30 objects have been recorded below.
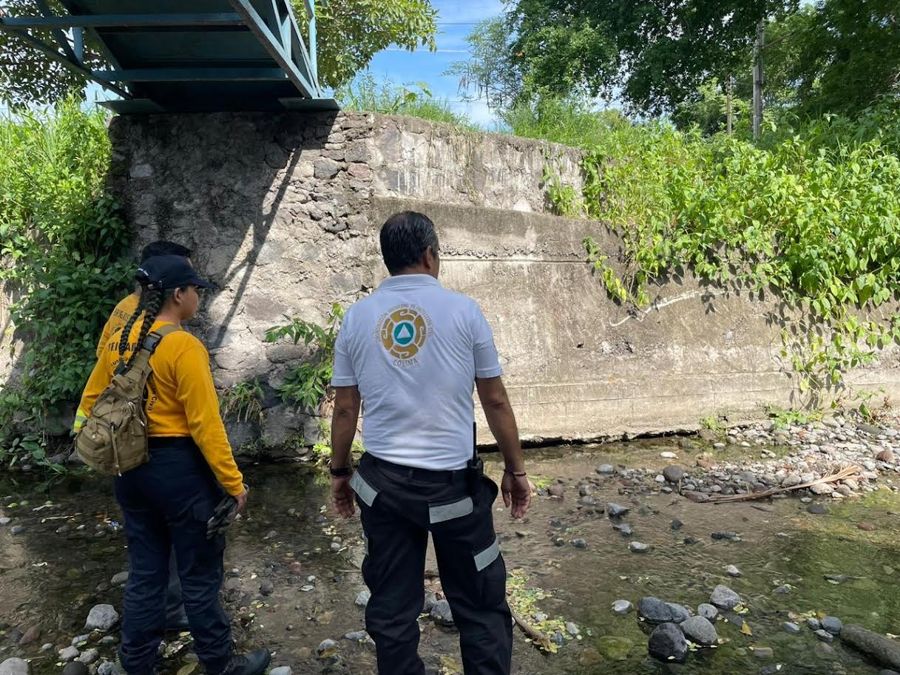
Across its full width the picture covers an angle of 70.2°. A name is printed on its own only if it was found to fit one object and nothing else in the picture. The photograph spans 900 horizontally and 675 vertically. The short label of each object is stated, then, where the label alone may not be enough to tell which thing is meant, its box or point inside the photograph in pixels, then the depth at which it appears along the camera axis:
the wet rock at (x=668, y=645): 2.70
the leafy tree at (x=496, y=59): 19.94
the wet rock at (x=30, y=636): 2.88
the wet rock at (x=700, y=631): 2.81
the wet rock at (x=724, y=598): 3.14
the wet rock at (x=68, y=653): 2.75
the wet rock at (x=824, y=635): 2.85
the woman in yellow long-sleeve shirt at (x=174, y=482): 2.29
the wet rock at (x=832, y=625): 2.90
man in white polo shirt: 2.08
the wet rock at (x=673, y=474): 5.08
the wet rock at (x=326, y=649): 2.76
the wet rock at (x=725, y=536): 4.02
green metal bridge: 3.68
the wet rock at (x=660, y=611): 3.00
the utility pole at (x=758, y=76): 14.98
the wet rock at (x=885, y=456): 5.49
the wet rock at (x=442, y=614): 2.95
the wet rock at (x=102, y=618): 2.99
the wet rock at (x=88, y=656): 2.73
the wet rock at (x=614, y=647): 2.75
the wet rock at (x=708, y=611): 3.03
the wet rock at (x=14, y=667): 2.57
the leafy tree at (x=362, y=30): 9.84
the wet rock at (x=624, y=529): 4.10
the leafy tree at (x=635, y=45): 15.12
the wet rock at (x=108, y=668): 2.62
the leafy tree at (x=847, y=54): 10.62
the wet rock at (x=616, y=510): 4.39
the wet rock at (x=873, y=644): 2.62
